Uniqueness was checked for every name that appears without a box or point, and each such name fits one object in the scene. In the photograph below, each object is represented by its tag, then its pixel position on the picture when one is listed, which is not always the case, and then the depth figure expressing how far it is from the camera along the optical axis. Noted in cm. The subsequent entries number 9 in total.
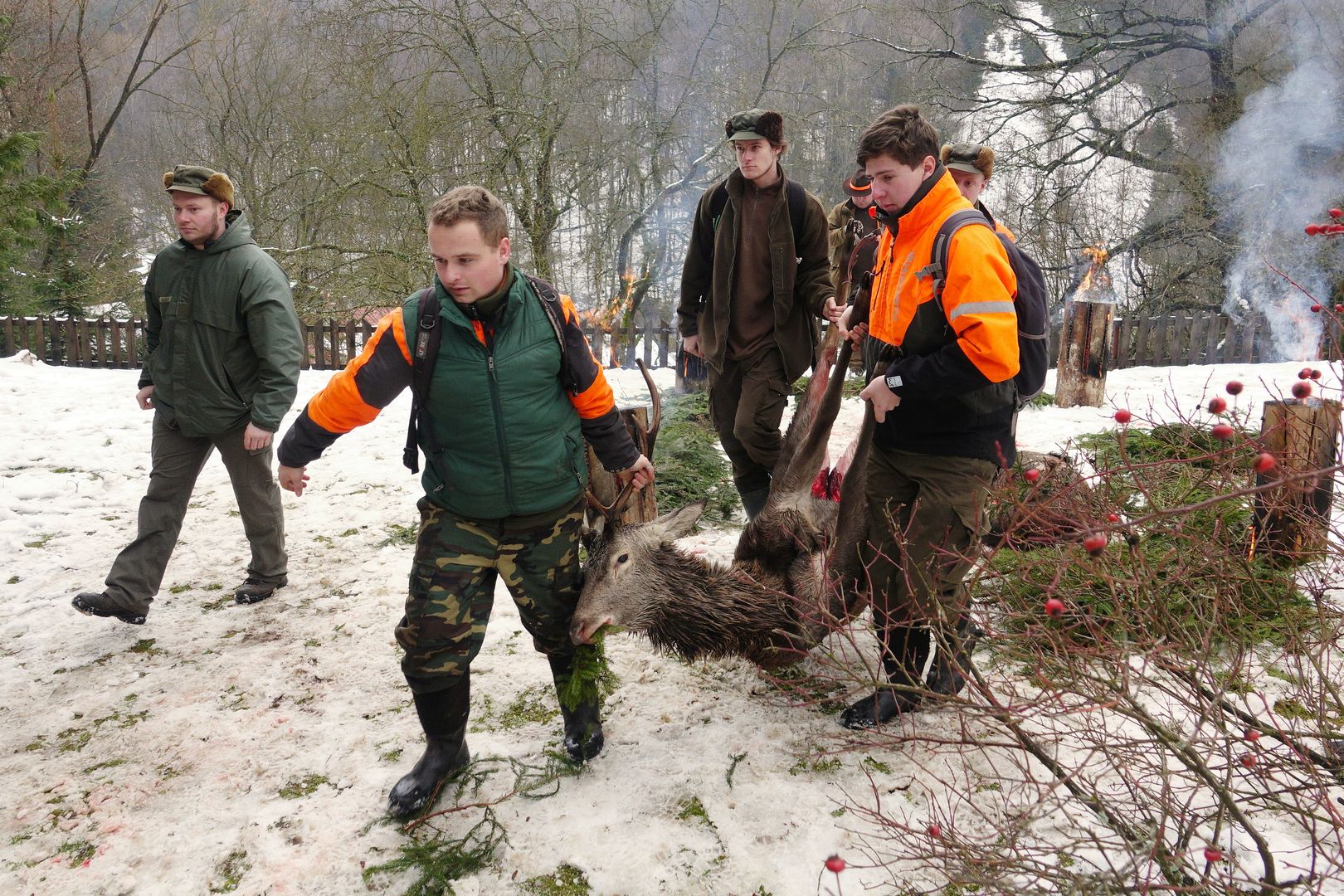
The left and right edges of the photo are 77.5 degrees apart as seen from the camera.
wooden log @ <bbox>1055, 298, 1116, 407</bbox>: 906
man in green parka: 416
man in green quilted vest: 275
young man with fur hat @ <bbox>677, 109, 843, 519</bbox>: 445
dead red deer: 316
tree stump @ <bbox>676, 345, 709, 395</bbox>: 1045
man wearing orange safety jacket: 271
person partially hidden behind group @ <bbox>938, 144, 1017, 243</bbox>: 391
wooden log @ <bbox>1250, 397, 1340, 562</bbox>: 381
